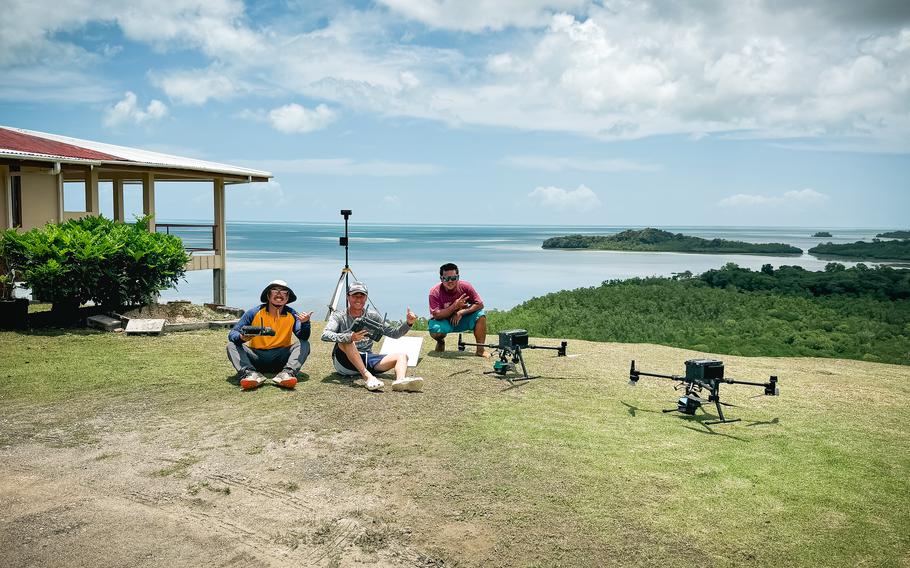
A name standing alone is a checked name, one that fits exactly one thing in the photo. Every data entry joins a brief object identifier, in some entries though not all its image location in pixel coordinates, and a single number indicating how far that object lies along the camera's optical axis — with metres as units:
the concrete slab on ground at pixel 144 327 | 10.90
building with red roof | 12.96
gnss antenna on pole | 12.95
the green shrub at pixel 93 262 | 10.88
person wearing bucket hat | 7.62
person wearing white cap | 7.52
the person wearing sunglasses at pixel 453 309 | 9.83
